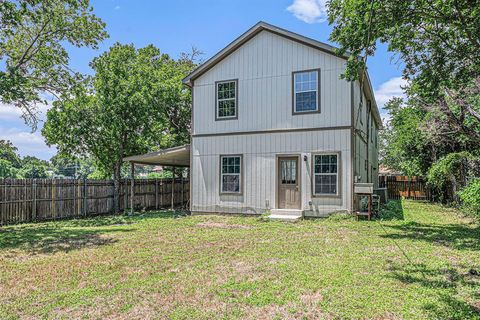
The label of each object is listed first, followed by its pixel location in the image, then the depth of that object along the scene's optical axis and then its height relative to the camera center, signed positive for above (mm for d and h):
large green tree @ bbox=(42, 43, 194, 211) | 15719 +2662
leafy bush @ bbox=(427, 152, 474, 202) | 13602 -7
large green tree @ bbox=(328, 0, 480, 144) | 7309 +3228
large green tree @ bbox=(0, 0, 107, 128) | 11867 +4750
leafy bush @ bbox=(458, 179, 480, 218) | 9199 -721
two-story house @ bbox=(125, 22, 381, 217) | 11398 +1497
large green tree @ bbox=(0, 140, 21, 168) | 11898 +767
